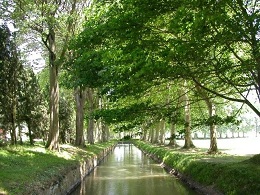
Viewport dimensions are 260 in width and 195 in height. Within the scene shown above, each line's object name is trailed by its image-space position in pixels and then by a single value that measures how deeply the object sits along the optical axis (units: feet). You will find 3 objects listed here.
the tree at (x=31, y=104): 87.15
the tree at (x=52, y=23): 61.77
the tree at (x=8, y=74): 69.51
